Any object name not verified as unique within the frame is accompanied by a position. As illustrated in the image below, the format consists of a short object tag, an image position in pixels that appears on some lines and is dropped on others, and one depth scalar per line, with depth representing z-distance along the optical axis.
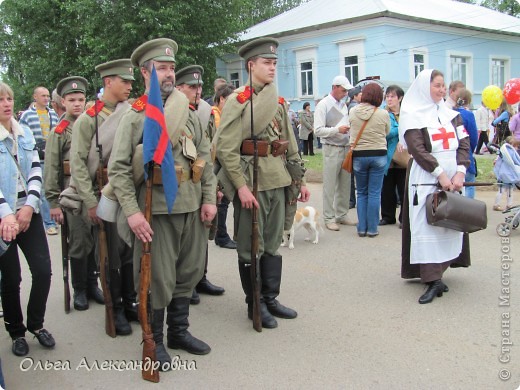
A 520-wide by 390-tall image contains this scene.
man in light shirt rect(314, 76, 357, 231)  7.77
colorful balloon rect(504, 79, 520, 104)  8.95
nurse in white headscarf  4.83
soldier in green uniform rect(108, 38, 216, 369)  3.54
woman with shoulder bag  7.24
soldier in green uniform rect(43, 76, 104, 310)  4.80
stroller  7.07
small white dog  7.11
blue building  25.53
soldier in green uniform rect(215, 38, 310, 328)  4.18
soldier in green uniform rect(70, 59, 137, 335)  4.26
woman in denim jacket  3.75
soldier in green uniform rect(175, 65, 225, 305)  5.30
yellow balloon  11.34
